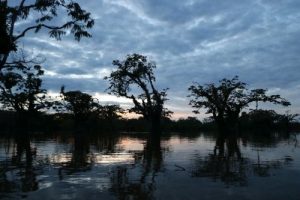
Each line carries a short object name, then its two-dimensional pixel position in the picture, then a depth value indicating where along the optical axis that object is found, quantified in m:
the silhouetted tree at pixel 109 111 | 88.12
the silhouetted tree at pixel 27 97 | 57.12
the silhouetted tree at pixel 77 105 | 79.25
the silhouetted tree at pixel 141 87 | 55.53
